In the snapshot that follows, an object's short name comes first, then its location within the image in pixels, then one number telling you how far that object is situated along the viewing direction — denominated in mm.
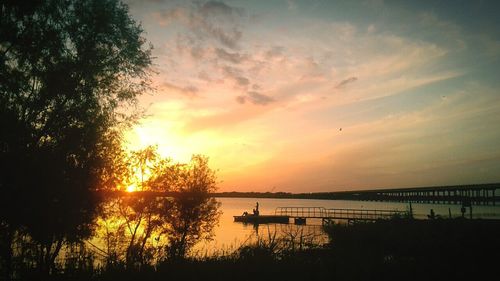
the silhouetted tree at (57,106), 21094
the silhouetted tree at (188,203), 37188
